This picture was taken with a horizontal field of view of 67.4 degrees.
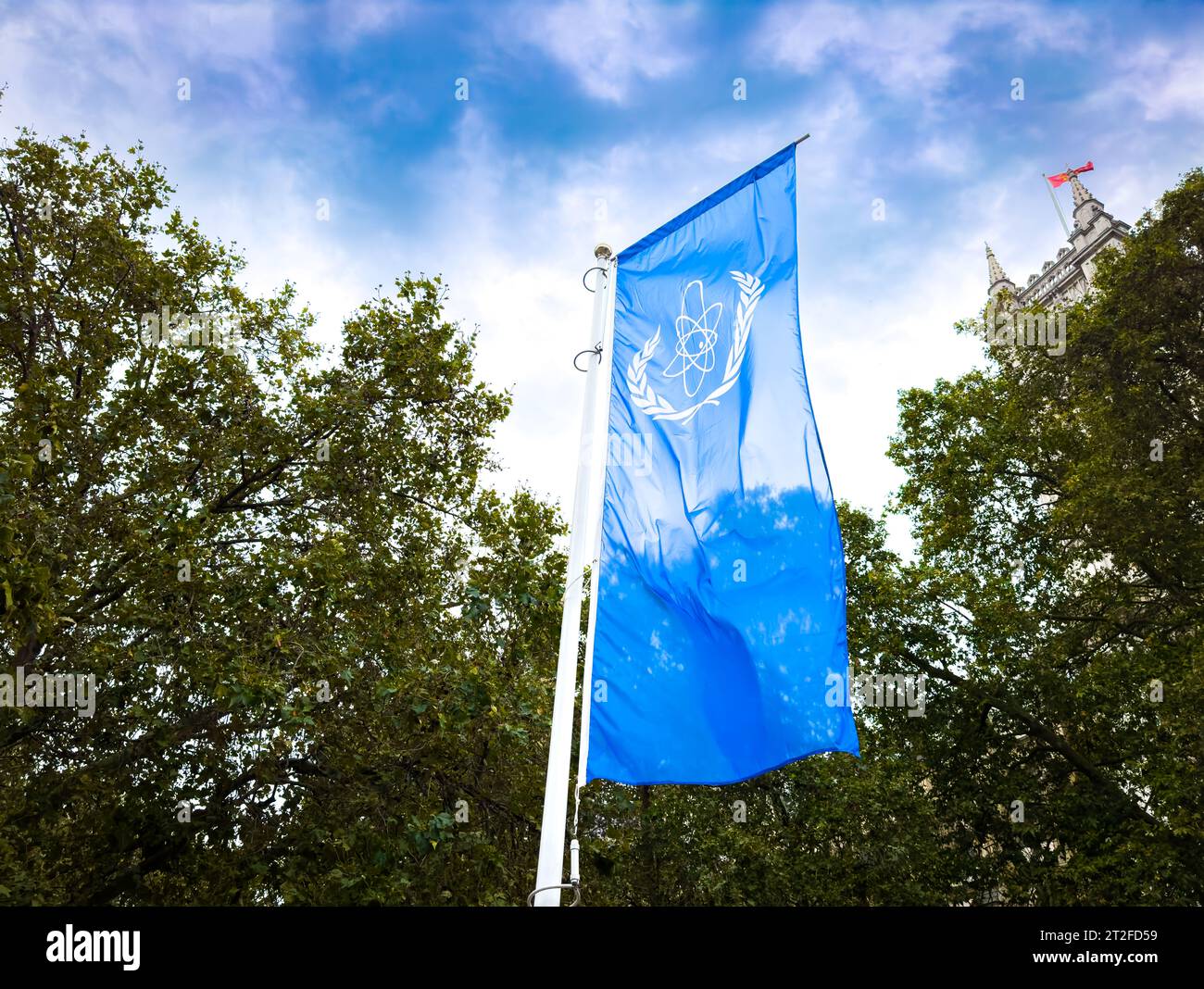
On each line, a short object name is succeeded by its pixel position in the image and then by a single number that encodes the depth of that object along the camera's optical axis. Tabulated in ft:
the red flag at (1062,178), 196.24
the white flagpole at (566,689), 18.12
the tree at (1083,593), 57.06
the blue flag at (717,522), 18.93
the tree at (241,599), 41.88
